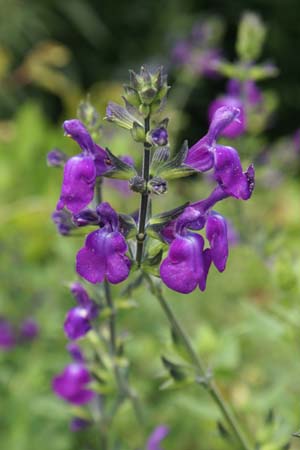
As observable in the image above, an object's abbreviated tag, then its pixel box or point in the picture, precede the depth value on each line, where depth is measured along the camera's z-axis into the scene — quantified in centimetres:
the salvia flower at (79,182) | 26
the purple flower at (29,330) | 50
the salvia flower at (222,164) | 26
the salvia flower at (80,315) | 31
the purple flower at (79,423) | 38
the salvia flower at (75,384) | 36
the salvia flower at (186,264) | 26
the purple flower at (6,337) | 51
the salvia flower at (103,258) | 26
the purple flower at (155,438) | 36
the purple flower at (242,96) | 46
